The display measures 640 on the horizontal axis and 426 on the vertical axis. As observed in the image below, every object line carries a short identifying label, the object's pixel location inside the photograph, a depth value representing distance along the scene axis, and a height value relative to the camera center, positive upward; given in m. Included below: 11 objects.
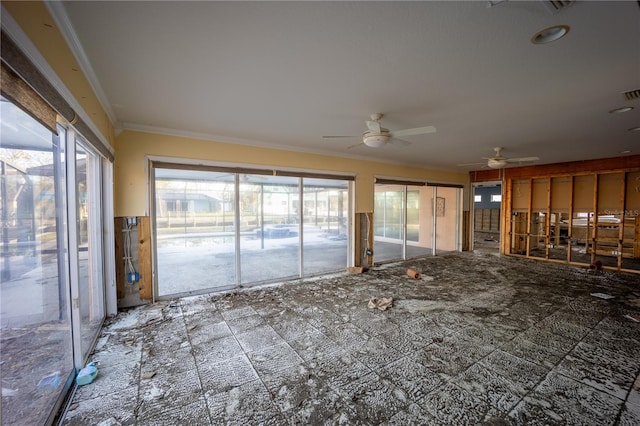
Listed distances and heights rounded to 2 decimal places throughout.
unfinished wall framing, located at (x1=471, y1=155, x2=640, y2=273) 6.00 +0.04
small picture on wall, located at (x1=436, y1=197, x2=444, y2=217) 9.02 +0.00
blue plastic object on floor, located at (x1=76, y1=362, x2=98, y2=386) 2.19 -1.41
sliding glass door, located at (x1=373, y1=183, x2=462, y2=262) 8.41 -0.41
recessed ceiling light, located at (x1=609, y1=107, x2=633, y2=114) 3.11 +1.14
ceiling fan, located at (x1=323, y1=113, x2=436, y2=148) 3.24 +0.87
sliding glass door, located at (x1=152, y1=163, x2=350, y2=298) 4.49 -0.31
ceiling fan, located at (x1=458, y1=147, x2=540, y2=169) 4.90 +0.85
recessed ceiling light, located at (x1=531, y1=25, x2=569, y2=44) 1.73 +1.15
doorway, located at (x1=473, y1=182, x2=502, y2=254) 13.35 -0.25
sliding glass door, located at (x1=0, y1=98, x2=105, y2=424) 1.53 -0.42
